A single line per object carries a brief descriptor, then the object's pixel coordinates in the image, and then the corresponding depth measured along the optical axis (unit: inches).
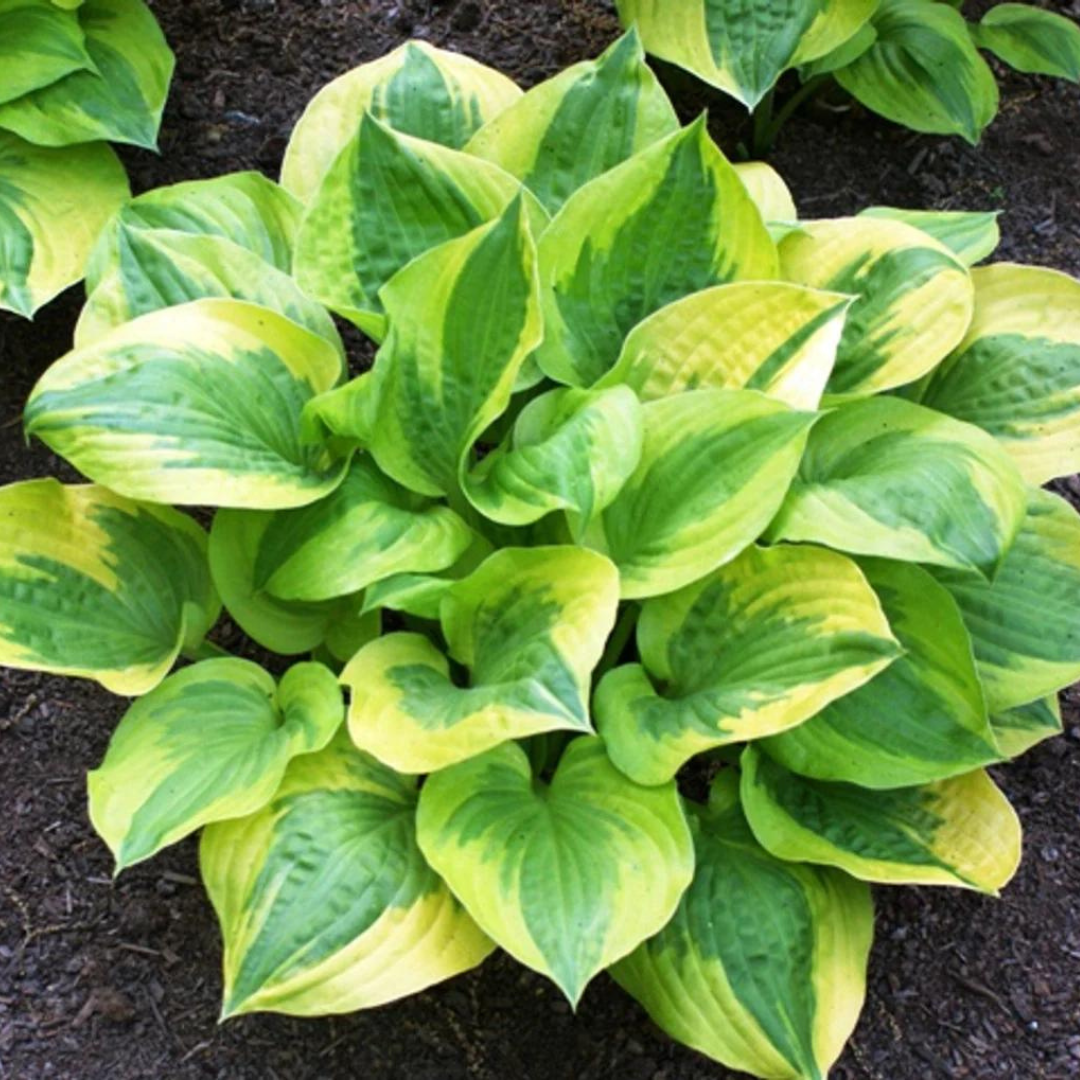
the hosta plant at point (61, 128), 73.9
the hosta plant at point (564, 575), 52.6
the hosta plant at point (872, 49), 76.8
